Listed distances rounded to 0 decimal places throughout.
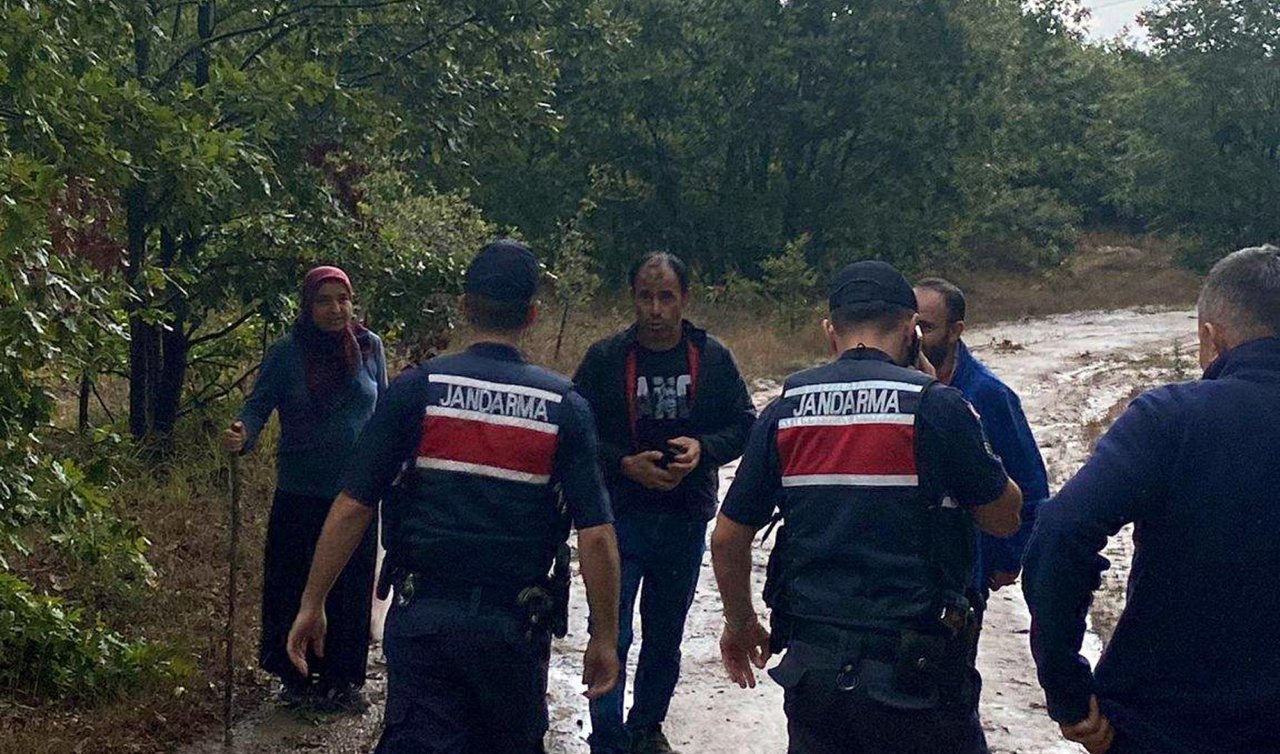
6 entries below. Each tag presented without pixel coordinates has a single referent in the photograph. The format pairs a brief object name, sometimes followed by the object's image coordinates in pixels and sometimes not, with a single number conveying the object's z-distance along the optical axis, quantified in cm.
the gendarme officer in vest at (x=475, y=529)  365
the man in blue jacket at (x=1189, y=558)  291
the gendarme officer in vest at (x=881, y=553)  342
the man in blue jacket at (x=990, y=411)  461
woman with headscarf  584
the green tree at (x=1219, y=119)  3762
